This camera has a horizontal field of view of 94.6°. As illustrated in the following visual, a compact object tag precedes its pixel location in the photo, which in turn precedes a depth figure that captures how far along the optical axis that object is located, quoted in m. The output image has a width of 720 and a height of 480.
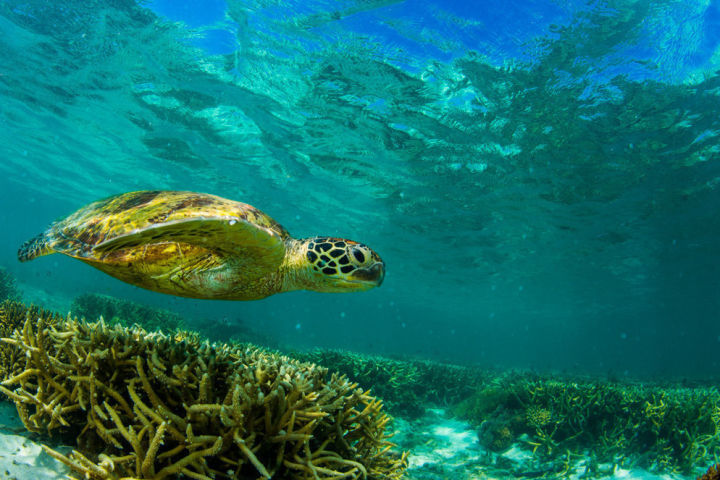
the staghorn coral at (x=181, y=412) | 1.53
